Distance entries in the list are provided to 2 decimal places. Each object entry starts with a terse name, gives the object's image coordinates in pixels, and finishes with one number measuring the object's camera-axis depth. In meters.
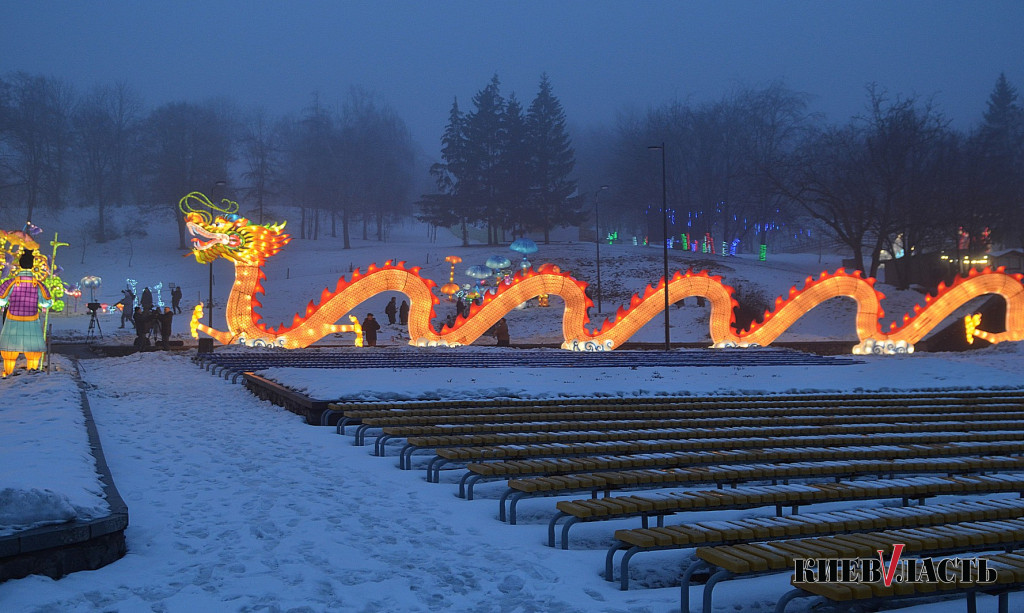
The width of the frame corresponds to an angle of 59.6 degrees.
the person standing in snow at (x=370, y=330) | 33.72
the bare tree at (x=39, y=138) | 74.81
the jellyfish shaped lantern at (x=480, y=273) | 53.19
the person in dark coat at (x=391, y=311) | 42.72
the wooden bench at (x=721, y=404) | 13.36
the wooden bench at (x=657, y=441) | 10.24
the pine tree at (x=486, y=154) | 79.44
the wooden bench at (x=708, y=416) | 12.16
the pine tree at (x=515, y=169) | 78.69
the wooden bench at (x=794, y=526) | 5.96
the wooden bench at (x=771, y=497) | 6.82
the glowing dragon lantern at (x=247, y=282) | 27.19
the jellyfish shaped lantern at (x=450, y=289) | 50.88
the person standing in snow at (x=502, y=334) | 34.22
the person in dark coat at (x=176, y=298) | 47.00
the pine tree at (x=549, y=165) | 78.88
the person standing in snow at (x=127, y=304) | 41.45
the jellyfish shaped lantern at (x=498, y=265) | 54.72
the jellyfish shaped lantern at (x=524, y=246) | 58.44
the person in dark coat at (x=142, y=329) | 31.17
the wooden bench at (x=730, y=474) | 7.84
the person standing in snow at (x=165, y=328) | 31.86
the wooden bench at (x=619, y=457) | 8.74
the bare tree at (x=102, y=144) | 85.94
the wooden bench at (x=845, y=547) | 5.29
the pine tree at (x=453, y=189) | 80.00
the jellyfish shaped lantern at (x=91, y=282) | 47.38
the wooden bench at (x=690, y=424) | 11.44
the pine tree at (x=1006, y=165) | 53.50
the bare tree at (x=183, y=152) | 75.81
